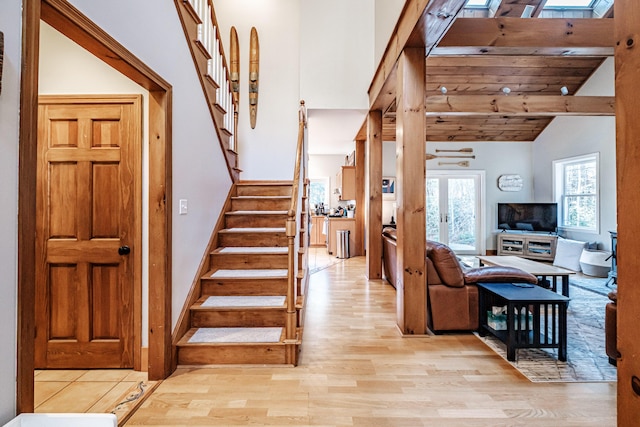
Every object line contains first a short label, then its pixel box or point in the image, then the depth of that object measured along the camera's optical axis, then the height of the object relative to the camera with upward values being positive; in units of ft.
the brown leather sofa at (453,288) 9.62 -2.29
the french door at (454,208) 25.48 +0.73
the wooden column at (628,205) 2.81 +0.11
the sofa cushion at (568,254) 18.85 -2.38
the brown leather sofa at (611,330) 7.50 -2.85
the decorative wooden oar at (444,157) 25.27 +4.99
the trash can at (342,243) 22.86 -2.02
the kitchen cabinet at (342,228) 23.58 -0.91
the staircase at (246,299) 7.86 -2.53
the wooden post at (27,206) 3.82 +0.13
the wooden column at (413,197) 9.48 +0.61
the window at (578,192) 19.89 +1.73
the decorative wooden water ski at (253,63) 16.37 +8.30
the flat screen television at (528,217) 22.35 -0.02
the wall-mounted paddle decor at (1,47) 3.49 +1.94
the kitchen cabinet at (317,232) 28.58 -1.49
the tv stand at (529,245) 21.50 -2.13
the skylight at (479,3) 16.07 +11.52
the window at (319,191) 32.14 +2.73
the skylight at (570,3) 16.52 +11.72
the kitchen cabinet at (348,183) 24.68 +2.78
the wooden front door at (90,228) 7.70 -0.31
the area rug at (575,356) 7.25 -3.77
